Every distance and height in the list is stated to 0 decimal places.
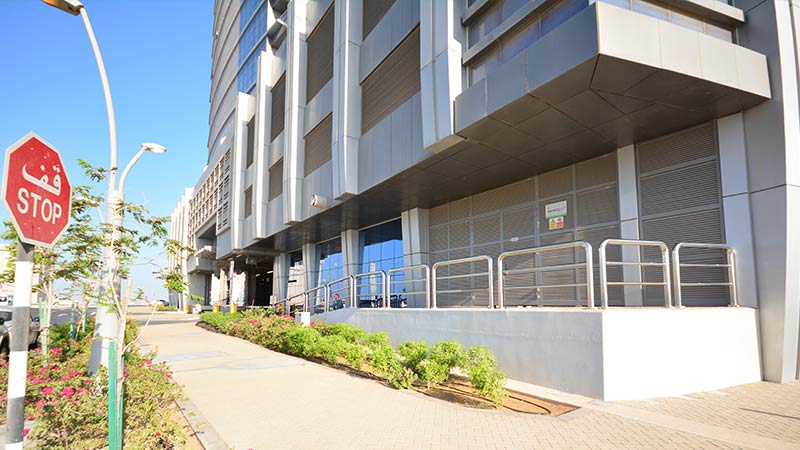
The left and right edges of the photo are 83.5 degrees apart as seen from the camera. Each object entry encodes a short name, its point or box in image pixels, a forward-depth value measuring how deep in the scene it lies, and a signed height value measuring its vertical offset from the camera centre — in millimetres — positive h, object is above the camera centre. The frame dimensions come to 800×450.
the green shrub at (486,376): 6816 -1526
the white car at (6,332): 11505 -1347
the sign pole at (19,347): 2973 -419
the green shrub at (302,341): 11381 -1602
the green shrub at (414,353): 8188 -1381
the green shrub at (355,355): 9588 -1654
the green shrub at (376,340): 9499 -1330
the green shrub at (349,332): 11453 -1381
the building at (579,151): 7574 +3095
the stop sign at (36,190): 2811 +643
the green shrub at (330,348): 10352 -1582
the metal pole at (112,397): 4051 -1044
